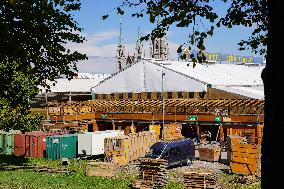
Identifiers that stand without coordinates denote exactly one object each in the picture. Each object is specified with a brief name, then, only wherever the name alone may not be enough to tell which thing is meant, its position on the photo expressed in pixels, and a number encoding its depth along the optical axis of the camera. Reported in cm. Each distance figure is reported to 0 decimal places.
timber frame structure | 4100
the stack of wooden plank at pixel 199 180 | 2266
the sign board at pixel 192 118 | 4418
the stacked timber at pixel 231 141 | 2875
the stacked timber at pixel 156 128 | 4449
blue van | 2922
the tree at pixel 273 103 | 491
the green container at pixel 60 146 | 3522
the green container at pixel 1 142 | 3919
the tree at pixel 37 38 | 1496
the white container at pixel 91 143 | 3494
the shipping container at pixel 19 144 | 3806
